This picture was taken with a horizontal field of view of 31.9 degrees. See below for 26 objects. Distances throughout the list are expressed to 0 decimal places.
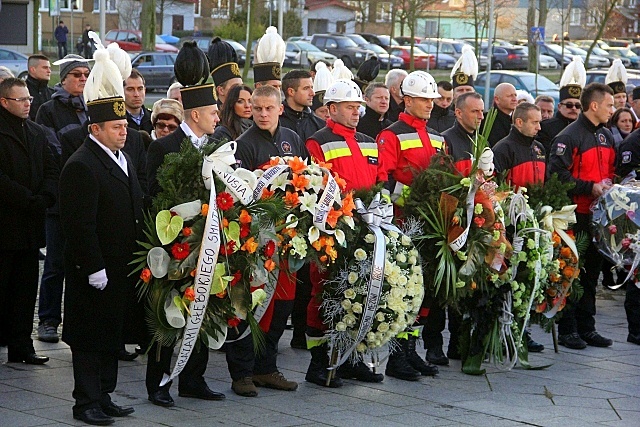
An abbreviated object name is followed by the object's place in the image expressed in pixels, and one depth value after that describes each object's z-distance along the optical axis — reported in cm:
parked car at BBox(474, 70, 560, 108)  3042
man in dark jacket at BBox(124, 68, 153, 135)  1034
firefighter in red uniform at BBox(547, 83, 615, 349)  1015
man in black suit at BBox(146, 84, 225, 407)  757
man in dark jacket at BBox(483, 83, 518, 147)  1192
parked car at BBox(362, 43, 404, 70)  5262
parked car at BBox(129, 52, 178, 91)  3972
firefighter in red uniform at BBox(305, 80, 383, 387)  882
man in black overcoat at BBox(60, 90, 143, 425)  694
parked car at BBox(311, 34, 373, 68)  5484
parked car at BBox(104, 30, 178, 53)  5309
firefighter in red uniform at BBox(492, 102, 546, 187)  977
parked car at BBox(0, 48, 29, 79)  3658
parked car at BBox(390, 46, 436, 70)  5344
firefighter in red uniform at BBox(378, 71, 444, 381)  926
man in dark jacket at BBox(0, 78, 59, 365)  845
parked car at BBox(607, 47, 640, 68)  5509
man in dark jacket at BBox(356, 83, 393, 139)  1195
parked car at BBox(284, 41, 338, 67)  5041
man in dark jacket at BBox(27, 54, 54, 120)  1227
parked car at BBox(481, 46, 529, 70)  5521
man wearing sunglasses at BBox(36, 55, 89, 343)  927
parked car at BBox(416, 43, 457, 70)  5459
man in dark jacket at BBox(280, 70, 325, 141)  1026
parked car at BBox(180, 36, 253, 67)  4876
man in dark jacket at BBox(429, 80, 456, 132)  1277
